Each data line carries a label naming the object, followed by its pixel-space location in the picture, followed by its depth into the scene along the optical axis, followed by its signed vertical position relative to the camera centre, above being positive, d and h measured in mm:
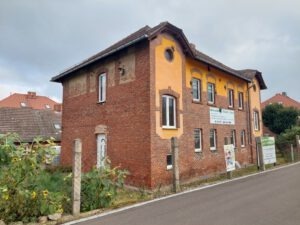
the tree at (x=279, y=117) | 29634 +2716
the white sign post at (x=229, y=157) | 11555 -1025
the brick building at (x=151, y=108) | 10444 +1714
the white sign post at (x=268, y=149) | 14998 -828
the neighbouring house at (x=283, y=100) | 44838 +7792
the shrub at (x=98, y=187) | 6853 -1501
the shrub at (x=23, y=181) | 5681 -1103
